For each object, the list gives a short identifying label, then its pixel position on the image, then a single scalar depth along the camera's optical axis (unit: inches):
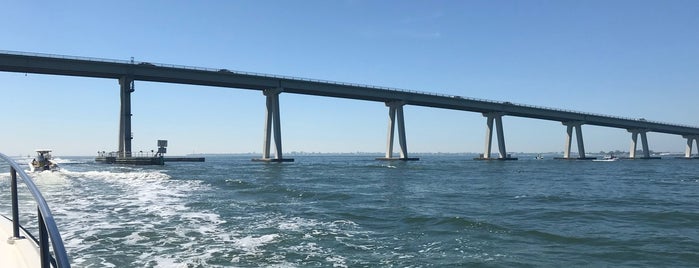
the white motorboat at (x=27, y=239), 109.3
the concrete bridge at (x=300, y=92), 2775.6
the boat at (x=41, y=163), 1791.3
